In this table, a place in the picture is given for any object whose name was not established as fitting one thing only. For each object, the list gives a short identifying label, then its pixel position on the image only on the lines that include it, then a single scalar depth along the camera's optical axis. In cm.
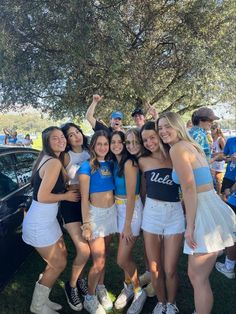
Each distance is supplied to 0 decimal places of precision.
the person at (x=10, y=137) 1025
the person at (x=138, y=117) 343
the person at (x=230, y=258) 287
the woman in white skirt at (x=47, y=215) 214
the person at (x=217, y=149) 545
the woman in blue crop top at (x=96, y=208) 222
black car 229
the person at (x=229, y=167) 313
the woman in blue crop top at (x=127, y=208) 220
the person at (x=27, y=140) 1125
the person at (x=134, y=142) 227
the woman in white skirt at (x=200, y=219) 176
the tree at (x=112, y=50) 587
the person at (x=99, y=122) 317
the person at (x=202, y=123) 280
